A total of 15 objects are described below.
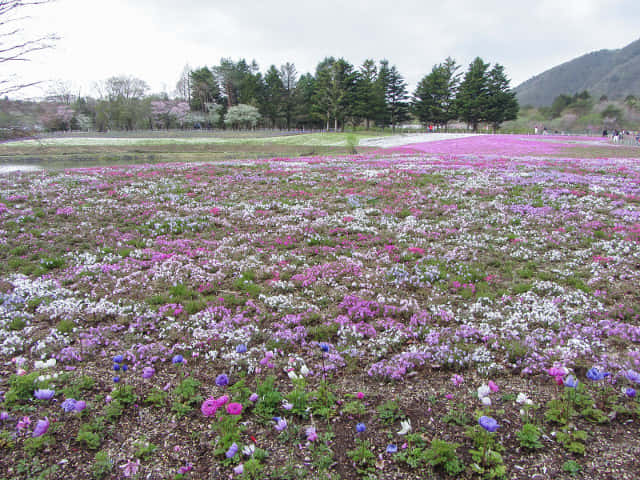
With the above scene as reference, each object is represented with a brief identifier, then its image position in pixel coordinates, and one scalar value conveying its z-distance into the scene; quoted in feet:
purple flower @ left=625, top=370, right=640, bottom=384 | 14.75
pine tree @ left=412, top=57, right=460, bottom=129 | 322.55
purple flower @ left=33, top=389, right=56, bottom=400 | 13.91
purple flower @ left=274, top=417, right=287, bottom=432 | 12.91
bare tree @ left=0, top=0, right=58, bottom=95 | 31.73
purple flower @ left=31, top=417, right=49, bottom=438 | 12.59
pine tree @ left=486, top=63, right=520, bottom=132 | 307.78
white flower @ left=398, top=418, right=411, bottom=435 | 12.82
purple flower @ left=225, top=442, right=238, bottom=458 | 11.69
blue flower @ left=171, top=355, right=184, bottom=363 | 16.47
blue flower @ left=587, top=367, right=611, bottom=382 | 14.09
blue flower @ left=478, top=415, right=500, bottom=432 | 11.30
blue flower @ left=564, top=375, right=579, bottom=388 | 13.38
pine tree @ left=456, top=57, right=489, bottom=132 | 309.63
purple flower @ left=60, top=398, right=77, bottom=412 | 13.64
